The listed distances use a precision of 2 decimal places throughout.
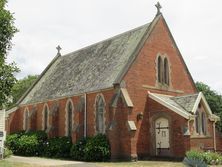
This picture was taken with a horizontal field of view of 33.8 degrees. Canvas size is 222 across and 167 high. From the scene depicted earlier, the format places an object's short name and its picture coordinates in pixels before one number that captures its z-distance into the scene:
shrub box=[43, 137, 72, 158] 34.03
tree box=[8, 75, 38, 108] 69.79
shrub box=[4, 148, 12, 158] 31.45
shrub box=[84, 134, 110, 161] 29.17
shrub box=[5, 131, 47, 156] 37.09
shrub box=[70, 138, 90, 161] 30.88
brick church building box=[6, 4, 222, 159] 29.12
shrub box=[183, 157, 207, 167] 12.91
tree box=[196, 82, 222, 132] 49.50
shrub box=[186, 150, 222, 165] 25.03
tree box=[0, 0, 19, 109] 22.58
